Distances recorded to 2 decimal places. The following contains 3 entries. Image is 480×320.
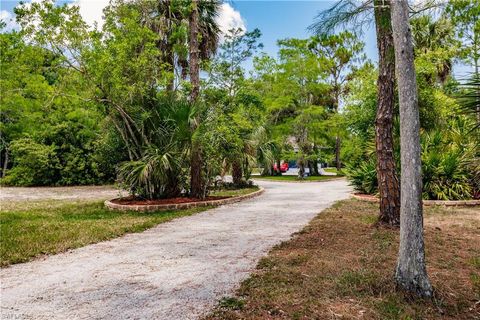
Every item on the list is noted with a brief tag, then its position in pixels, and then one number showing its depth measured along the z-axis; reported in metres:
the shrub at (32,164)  17.99
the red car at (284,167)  33.73
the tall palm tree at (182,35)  15.41
